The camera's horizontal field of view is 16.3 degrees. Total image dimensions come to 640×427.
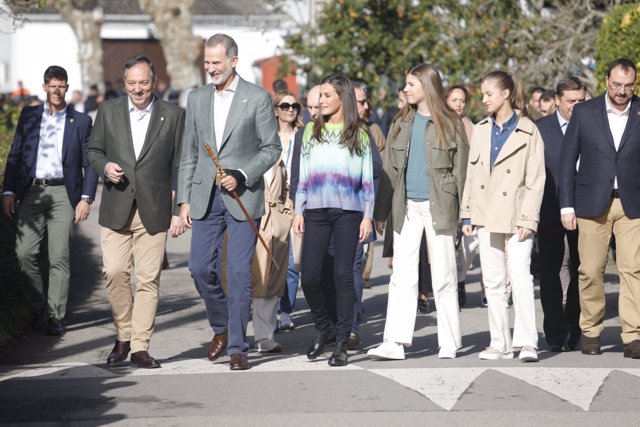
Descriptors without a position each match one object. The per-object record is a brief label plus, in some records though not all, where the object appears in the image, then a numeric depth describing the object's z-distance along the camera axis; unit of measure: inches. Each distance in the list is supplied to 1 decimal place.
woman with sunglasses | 706.9
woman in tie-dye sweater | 589.1
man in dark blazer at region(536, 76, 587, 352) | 626.3
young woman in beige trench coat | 592.5
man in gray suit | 572.5
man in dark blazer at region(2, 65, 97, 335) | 684.9
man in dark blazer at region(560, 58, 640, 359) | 603.8
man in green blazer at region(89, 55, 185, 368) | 586.2
